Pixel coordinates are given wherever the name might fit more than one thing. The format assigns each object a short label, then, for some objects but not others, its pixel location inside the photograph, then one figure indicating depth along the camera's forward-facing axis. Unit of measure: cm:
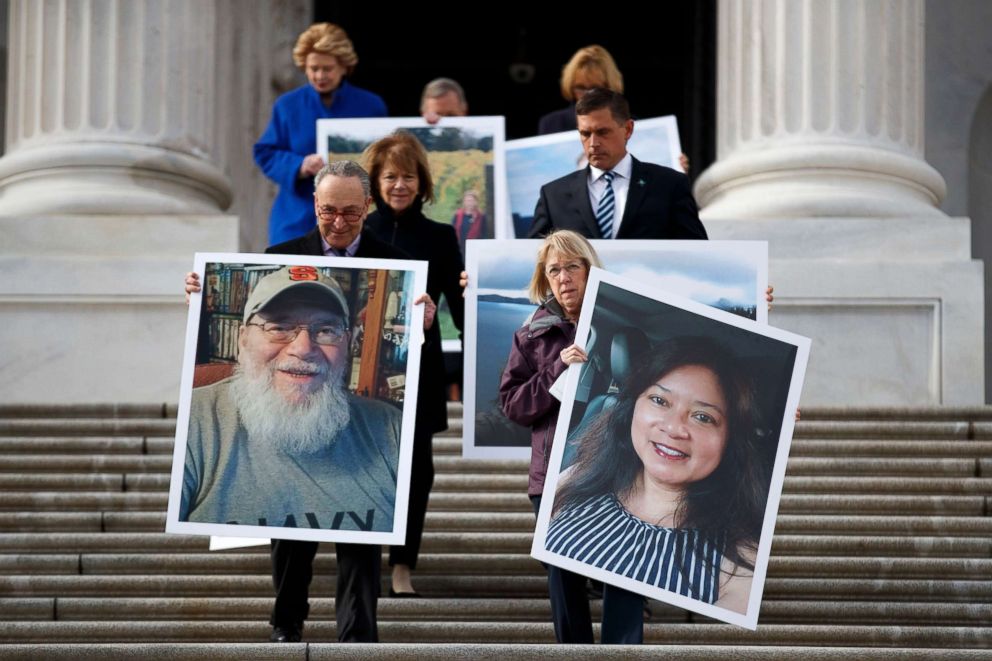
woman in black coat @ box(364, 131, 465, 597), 1481
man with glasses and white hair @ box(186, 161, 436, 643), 1303
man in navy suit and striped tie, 1518
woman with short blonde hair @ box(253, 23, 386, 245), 1910
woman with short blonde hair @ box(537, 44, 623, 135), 1858
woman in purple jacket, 1257
